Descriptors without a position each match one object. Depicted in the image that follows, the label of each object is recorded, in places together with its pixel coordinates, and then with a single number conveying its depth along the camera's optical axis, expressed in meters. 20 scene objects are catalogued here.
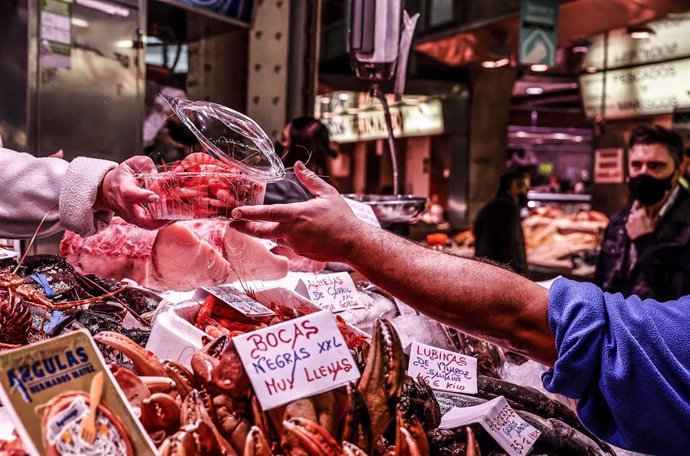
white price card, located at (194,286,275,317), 1.53
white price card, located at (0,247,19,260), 1.78
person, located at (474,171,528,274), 5.88
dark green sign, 6.76
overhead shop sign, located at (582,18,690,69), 7.72
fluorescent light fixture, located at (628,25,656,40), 7.43
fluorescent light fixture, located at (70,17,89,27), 3.79
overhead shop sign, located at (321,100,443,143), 12.11
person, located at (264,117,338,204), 3.84
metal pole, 3.10
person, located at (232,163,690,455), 1.37
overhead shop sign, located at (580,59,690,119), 7.89
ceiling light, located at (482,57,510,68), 8.26
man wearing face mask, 4.17
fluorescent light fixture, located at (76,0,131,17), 3.82
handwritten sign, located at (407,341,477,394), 1.62
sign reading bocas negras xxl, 1.11
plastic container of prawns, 1.54
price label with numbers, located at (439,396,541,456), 1.40
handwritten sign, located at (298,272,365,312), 1.94
